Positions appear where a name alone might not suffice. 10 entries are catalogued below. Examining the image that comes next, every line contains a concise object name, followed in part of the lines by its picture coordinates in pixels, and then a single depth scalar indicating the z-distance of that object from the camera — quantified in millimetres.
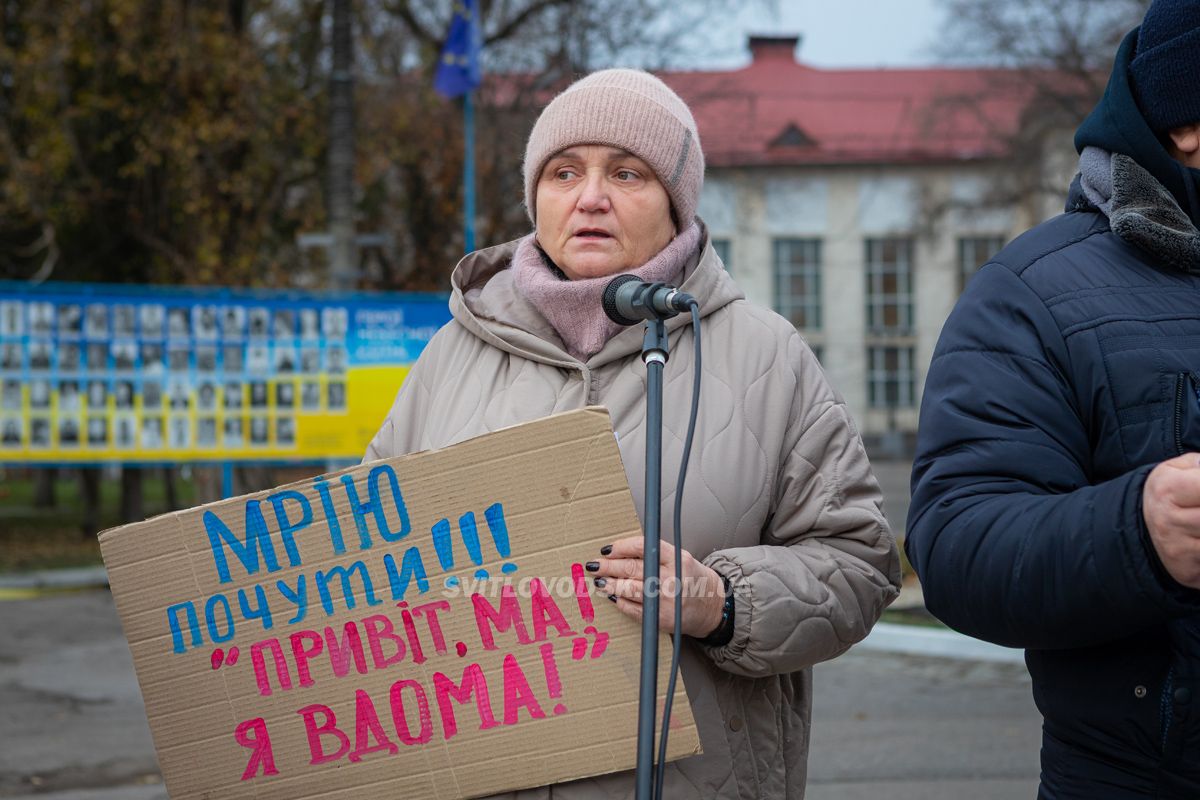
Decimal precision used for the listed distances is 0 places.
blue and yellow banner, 12578
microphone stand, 1986
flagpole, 15734
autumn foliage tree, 16359
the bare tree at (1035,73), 25625
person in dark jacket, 1729
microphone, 2168
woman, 2279
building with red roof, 48719
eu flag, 14888
